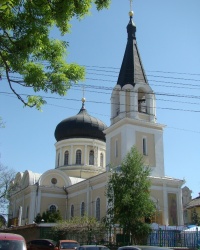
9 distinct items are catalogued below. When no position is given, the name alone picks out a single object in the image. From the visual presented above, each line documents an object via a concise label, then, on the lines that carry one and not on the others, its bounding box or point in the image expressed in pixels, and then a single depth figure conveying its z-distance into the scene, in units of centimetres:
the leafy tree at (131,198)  2150
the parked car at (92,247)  1591
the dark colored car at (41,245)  2065
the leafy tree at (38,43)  867
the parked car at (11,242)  1006
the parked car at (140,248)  1144
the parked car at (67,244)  1970
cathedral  3225
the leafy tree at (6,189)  4075
